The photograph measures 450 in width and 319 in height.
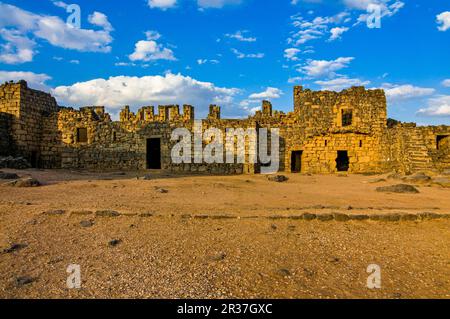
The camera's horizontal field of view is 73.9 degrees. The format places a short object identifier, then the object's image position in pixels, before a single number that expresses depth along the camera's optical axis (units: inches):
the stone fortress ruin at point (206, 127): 783.1
